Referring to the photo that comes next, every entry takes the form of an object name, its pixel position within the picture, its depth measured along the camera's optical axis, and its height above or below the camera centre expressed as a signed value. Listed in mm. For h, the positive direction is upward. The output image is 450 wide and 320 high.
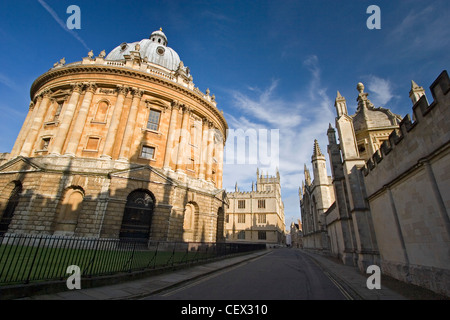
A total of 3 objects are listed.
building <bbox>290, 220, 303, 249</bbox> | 80988 +1086
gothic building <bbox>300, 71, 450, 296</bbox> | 5676 +1879
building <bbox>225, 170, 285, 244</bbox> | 55562 +5455
